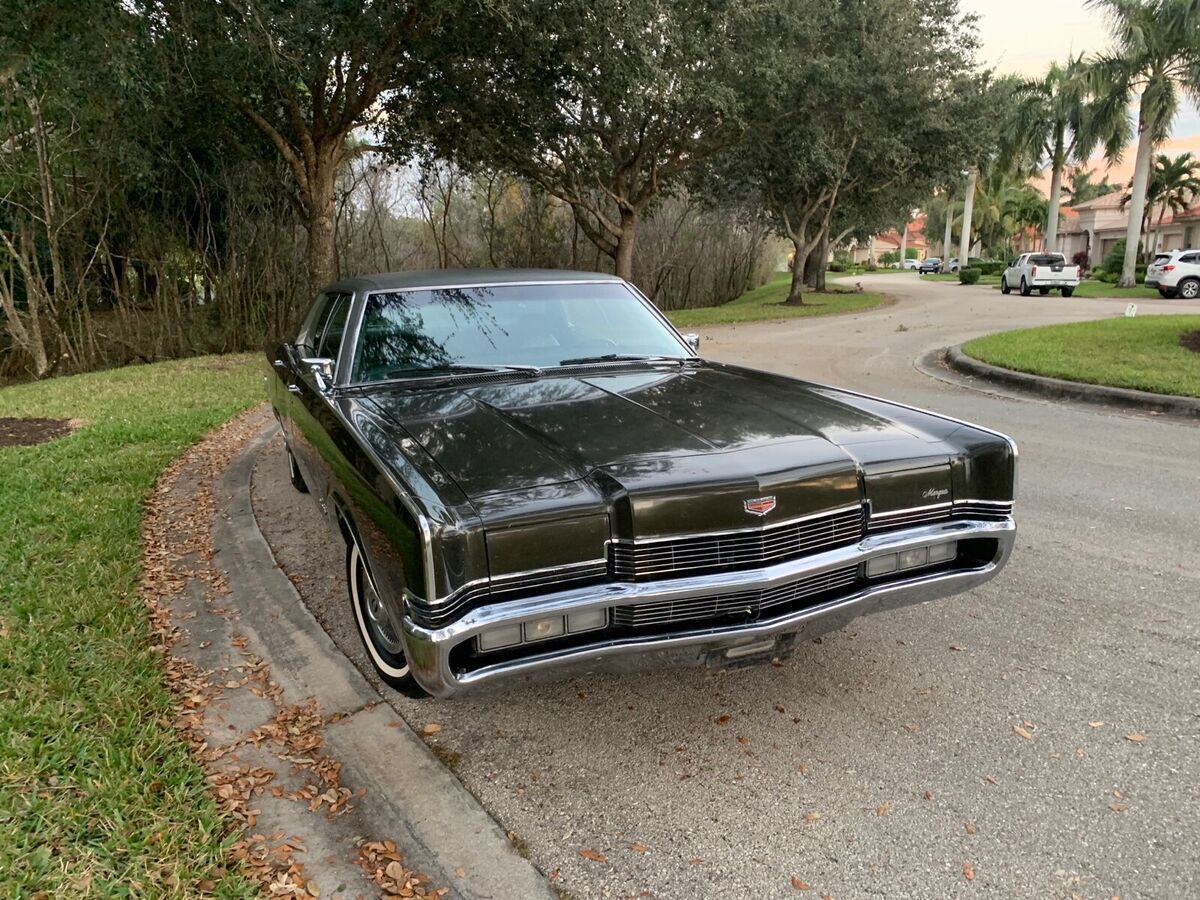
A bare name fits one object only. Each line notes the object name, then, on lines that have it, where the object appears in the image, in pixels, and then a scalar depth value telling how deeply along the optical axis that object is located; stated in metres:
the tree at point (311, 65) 9.30
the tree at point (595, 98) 11.52
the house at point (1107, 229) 48.81
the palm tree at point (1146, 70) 26.12
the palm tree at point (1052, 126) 31.94
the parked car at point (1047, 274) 28.23
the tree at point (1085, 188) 84.62
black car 2.31
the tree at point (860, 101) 17.45
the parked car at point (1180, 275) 24.20
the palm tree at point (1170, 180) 48.31
